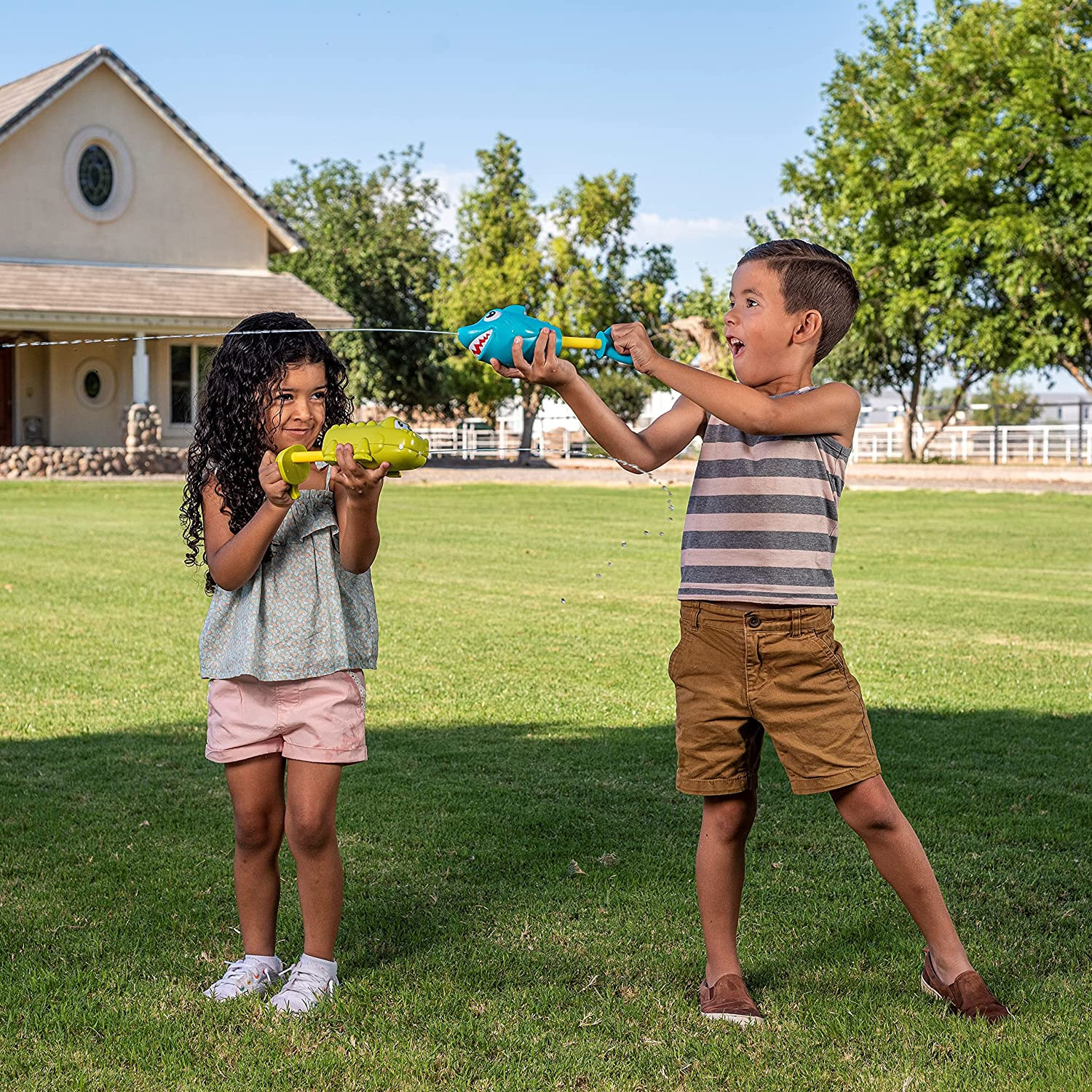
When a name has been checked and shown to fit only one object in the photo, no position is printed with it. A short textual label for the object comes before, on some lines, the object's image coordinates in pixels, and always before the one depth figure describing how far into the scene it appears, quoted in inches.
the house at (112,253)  1154.7
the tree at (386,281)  1748.3
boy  124.3
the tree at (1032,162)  1161.4
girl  127.6
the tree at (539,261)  1652.3
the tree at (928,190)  1230.3
